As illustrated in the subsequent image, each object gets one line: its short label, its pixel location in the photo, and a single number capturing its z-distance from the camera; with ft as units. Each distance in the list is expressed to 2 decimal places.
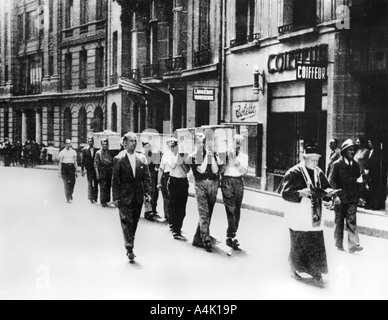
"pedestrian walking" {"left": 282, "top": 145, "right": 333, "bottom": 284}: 21.58
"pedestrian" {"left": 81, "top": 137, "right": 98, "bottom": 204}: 44.78
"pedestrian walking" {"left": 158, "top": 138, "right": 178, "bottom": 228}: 33.06
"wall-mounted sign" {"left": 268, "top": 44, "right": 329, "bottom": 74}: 40.73
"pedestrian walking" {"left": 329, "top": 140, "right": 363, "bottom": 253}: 27.07
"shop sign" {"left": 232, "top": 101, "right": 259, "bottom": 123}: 49.16
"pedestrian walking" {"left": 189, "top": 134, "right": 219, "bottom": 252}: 27.32
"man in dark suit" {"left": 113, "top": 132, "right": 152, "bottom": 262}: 24.75
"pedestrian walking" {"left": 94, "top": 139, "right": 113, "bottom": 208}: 42.96
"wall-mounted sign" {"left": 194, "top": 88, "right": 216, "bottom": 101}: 50.36
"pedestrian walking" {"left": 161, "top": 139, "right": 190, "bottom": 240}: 30.55
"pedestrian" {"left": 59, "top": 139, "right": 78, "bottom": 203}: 43.93
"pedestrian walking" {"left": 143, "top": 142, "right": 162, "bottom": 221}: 36.55
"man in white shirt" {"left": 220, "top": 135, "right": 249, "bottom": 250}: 27.91
